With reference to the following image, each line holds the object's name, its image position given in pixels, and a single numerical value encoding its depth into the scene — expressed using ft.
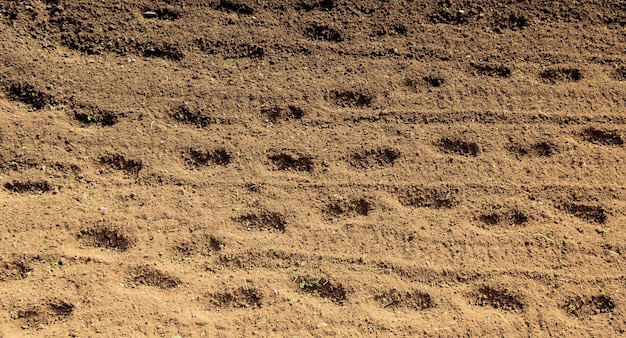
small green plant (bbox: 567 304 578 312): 9.56
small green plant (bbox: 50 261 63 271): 9.36
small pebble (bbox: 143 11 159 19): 10.50
